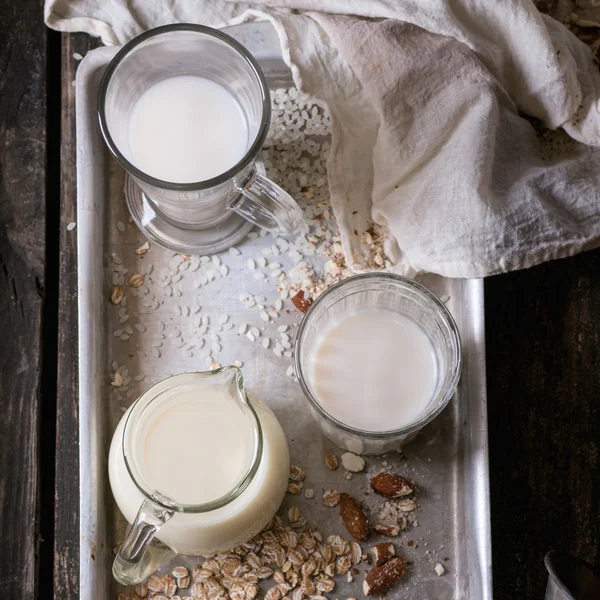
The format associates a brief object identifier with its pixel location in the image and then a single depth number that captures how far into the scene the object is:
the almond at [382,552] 0.81
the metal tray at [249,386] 0.81
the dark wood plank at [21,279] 0.91
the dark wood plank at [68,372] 0.87
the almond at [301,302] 0.86
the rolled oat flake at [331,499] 0.83
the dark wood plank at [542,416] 0.89
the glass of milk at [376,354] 0.77
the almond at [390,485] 0.82
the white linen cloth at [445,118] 0.80
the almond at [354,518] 0.81
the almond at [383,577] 0.80
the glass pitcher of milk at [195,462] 0.71
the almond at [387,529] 0.82
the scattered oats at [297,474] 0.83
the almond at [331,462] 0.83
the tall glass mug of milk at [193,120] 0.76
